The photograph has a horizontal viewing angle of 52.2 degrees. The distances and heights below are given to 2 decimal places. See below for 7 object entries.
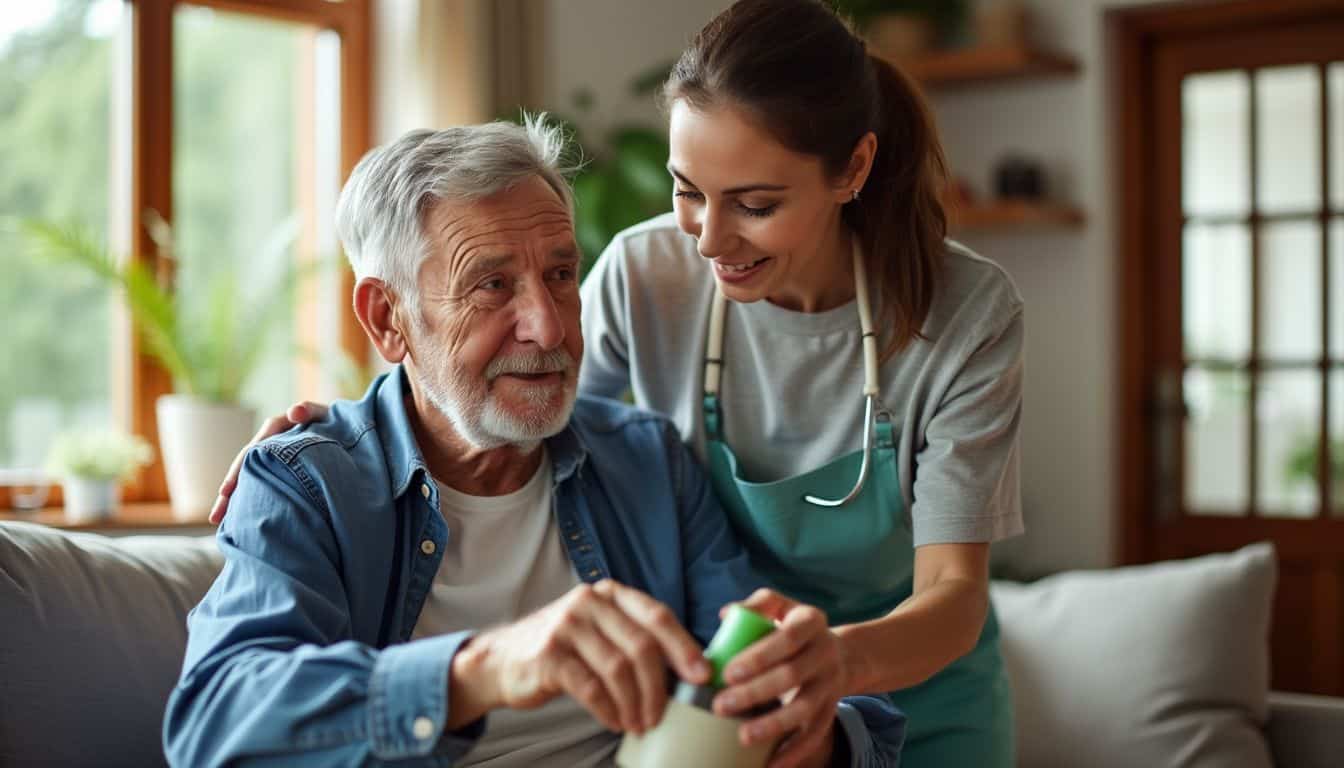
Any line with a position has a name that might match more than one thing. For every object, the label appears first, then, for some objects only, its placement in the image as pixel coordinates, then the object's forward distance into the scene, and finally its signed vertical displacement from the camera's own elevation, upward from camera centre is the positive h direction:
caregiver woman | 1.54 +0.04
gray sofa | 2.38 -0.54
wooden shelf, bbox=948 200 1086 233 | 4.53 +0.52
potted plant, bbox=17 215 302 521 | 3.59 +0.04
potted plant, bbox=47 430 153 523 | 3.52 -0.23
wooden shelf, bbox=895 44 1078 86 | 4.50 +1.03
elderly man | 1.26 -0.15
